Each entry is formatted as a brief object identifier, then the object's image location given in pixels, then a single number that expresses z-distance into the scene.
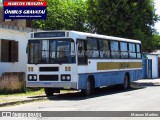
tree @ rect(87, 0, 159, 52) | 31.72
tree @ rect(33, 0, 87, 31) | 43.44
